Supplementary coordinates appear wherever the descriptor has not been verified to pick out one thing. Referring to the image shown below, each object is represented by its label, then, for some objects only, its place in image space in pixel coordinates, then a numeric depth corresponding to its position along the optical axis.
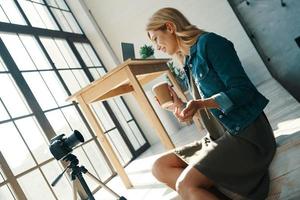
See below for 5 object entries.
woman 1.17
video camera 1.94
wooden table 2.46
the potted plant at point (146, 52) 3.53
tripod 2.00
